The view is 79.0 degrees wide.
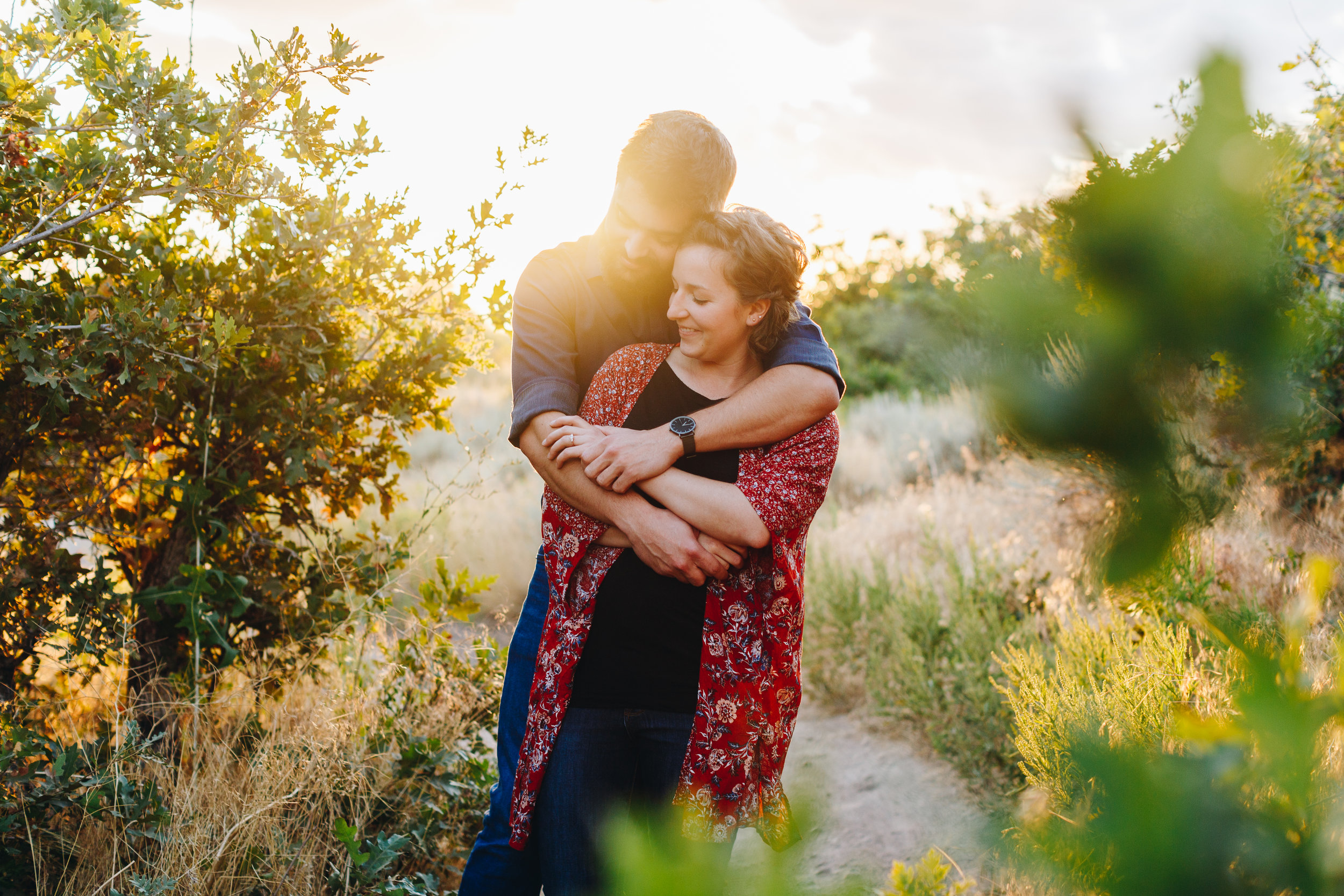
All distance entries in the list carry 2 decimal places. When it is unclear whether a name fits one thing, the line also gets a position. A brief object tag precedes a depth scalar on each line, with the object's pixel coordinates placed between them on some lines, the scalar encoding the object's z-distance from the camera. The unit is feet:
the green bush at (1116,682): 5.41
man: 5.45
